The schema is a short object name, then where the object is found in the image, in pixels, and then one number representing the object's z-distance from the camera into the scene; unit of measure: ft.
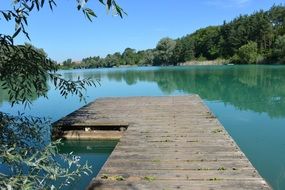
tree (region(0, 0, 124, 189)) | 4.47
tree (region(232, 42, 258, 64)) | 135.19
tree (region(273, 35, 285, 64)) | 116.85
